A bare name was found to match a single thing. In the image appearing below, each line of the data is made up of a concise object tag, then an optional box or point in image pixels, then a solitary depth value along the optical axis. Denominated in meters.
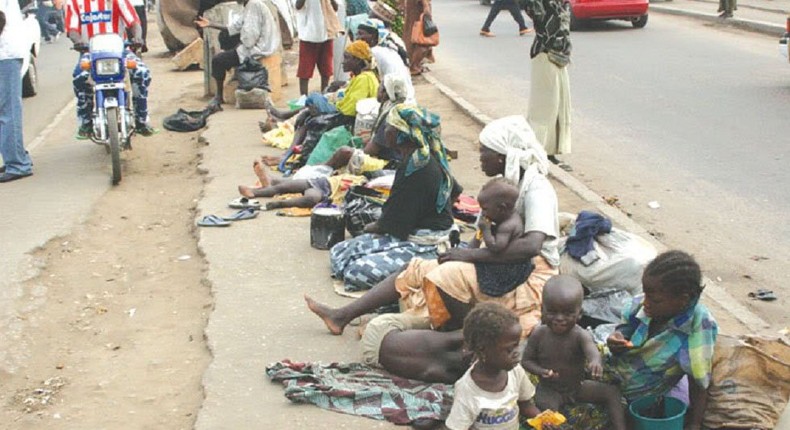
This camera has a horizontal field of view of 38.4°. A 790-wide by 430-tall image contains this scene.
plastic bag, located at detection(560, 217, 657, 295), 5.52
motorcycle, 9.50
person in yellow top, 9.30
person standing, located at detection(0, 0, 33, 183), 9.47
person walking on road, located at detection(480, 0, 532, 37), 21.41
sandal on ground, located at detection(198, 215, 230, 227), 7.98
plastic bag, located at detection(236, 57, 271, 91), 12.69
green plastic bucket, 4.40
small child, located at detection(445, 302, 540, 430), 4.33
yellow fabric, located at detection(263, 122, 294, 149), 10.70
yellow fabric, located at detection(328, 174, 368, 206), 8.06
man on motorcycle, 10.16
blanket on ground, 4.78
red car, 21.39
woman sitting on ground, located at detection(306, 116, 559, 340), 5.15
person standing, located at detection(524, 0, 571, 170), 9.50
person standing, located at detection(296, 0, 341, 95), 12.59
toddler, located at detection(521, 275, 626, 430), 4.62
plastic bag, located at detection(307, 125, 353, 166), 9.13
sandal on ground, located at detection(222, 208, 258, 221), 8.10
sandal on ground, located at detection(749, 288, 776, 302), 6.45
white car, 14.88
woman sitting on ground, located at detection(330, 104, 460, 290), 6.17
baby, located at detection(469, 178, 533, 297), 5.14
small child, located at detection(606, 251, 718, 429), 4.46
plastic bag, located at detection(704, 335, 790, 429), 4.54
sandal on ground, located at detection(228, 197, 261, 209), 8.37
